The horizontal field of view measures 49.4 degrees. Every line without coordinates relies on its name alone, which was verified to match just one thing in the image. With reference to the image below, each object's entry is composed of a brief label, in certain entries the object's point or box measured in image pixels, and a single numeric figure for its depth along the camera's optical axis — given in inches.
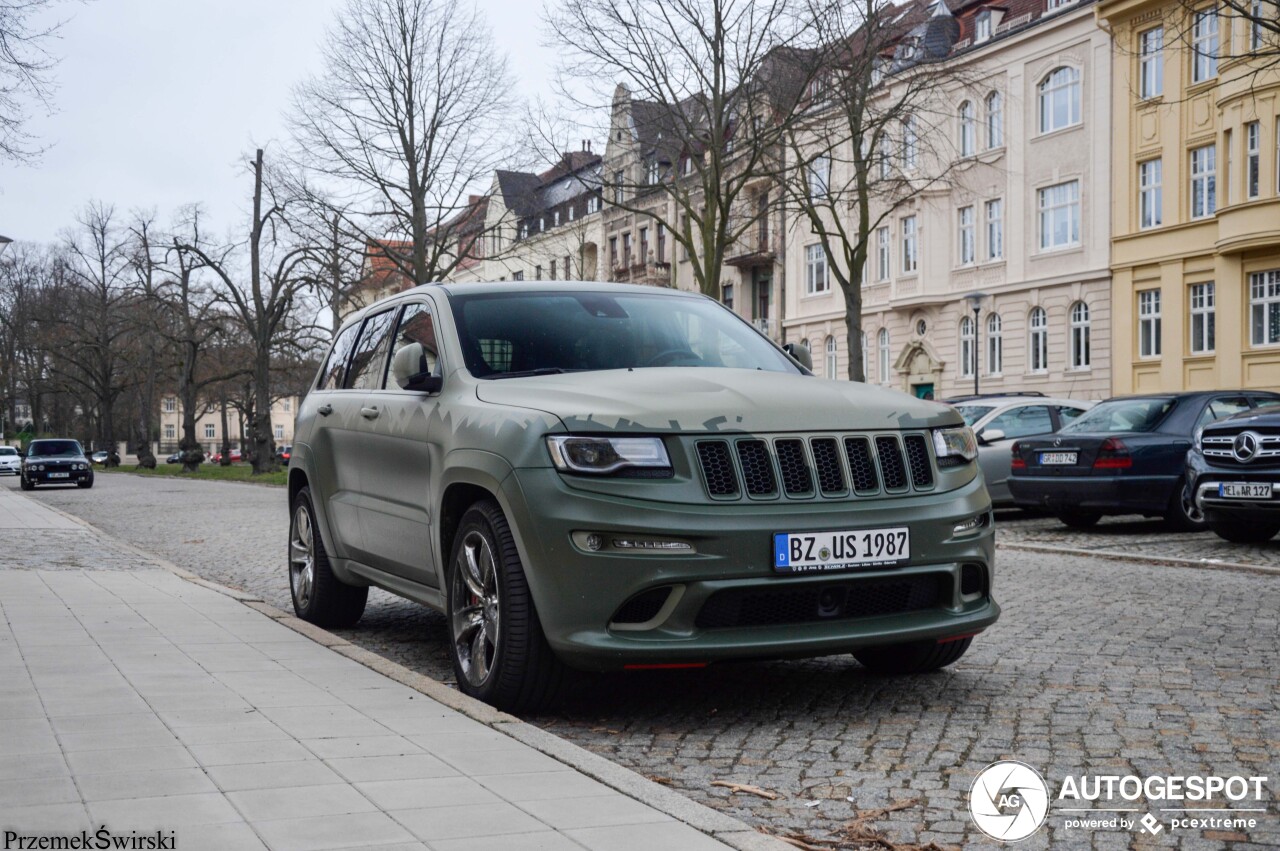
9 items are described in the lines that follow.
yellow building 1300.4
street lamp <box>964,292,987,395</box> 1312.7
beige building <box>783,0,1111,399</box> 1510.8
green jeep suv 198.8
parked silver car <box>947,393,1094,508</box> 701.9
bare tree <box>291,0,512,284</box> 1386.6
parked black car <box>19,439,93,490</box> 1593.3
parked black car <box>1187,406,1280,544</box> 480.1
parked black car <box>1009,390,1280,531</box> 581.9
